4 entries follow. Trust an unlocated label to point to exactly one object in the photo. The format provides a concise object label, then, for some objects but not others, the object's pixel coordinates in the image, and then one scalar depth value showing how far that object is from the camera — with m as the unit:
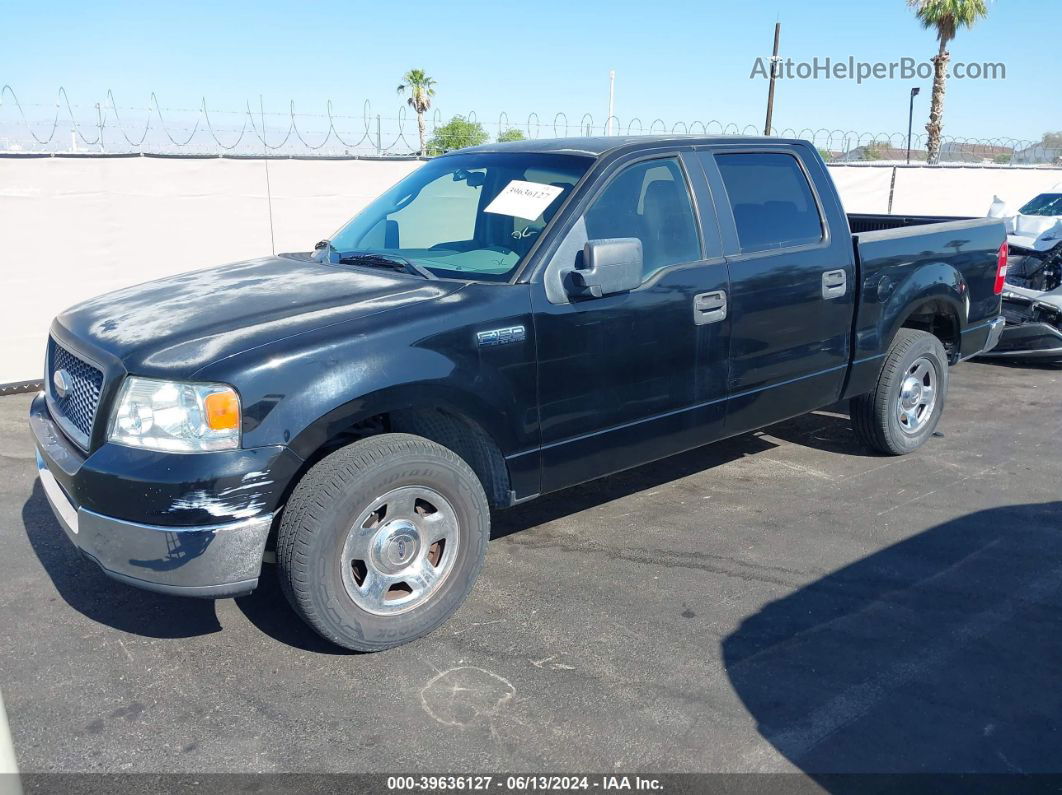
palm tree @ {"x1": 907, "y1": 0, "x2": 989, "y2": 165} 30.36
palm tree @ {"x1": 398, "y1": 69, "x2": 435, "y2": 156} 48.88
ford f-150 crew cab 3.15
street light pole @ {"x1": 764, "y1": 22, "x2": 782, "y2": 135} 28.64
